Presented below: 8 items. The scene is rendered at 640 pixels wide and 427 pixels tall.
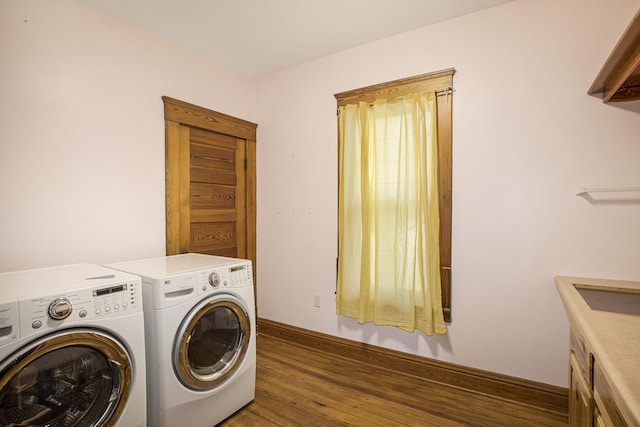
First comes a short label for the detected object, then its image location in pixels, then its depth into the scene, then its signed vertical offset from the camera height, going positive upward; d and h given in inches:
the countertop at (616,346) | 26.0 -15.2
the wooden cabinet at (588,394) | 32.4 -23.5
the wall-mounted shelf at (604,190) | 65.9 +4.7
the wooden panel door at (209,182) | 98.4 +10.7
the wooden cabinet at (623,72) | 51.7 +27.6
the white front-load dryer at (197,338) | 62.2 -28.0
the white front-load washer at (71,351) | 45.2 -22.2
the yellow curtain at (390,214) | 86.8 -0.7
